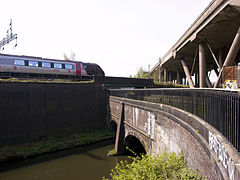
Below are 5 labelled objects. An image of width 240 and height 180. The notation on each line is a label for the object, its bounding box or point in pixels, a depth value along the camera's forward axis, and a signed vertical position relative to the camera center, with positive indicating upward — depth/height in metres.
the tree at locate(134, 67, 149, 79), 47.96 +3.13
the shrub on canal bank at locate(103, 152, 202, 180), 5.06 -2.99
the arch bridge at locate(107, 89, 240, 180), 3.19 -1.63
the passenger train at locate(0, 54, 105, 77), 17.72 +2.32
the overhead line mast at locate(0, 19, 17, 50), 17.18 +5.22
